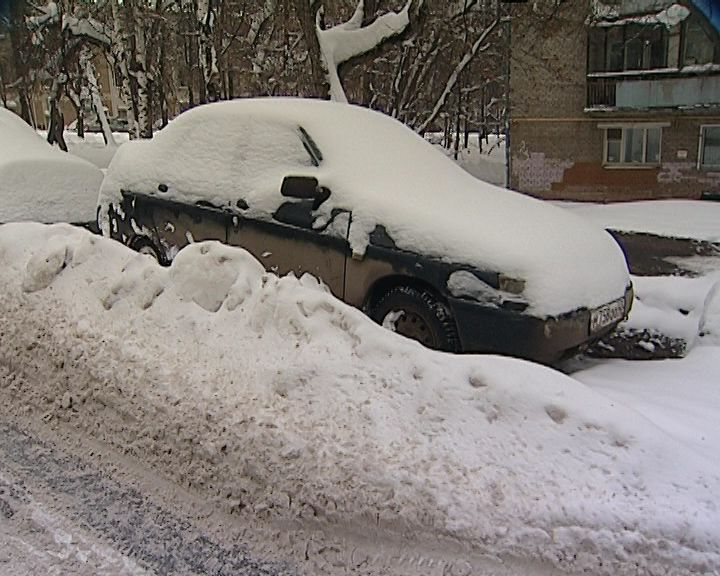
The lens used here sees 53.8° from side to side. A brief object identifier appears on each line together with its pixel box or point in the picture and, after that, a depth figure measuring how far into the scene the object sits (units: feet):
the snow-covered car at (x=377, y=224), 13.67
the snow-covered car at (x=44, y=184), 21.44
